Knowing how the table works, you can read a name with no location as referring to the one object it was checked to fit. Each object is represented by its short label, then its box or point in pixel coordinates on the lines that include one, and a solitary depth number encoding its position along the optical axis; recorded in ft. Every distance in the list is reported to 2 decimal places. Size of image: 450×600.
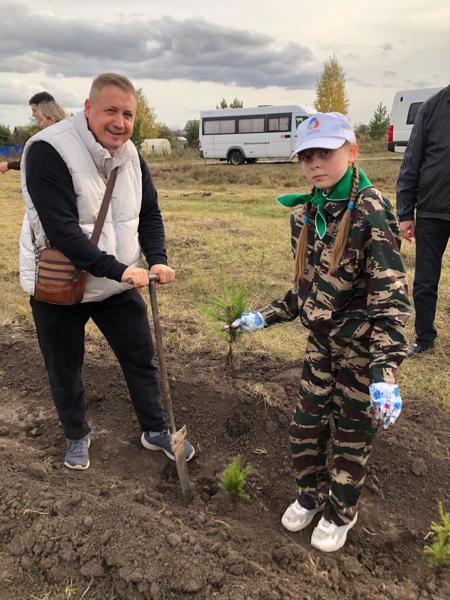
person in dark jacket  11.57
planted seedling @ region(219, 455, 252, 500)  8.11
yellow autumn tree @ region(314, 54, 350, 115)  122.72
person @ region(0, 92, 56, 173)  13.38
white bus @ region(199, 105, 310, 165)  78.79
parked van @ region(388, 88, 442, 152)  65.87
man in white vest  7.34
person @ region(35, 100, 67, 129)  13.16
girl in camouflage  6.13
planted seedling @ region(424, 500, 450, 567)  6.80
